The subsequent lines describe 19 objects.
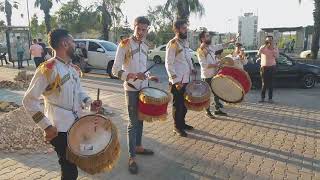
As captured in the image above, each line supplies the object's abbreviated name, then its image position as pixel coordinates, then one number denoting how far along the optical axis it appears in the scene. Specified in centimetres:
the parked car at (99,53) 1894
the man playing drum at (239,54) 1052
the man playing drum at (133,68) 546
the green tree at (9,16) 5341
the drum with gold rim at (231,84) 774
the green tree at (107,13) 3469
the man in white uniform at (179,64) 692
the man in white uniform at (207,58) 847
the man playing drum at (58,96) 366
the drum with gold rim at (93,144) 374
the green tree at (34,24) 6175
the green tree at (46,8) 3803
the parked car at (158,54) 2789
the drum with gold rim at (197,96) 705
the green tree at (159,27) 4153
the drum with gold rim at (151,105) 546
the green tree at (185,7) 2930
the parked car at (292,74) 1456
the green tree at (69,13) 5603
